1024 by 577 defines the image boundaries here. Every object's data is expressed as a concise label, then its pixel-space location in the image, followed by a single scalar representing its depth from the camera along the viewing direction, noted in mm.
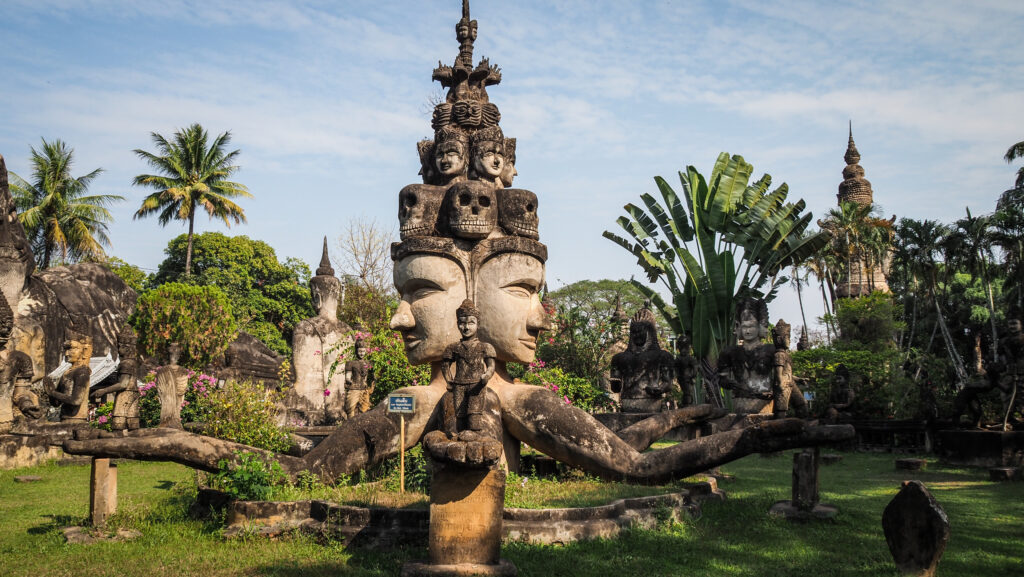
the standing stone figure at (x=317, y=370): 15211
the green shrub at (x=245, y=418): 9102
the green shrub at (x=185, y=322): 24266
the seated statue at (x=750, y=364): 14992
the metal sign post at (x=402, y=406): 6797
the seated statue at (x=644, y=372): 15086
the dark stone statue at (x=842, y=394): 13334
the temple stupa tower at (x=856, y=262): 33688
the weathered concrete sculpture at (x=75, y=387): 13102
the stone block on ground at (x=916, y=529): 4770
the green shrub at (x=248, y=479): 6832
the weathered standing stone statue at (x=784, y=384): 10273
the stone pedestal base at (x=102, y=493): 6867
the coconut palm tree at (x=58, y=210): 31953
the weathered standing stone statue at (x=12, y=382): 12859
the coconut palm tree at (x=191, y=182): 33375
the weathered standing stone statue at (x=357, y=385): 14461
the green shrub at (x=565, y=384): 10758
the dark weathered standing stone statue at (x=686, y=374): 15852
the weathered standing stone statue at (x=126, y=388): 11062
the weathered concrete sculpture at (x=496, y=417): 6738
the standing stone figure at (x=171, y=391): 13844
